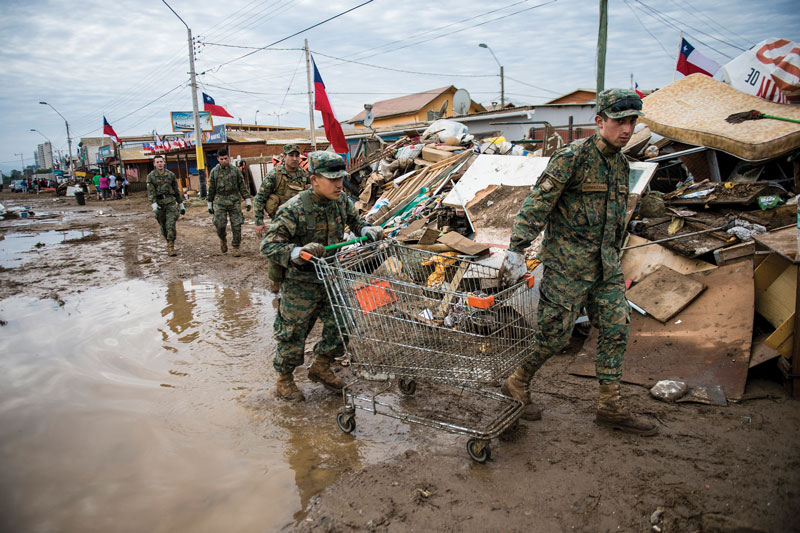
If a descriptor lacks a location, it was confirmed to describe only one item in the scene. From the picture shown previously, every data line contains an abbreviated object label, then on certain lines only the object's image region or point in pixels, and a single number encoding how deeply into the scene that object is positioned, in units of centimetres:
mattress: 530
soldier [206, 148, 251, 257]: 870
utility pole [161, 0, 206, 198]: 2103
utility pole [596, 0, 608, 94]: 961
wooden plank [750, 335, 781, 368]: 337
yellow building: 3559
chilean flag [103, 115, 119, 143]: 3566
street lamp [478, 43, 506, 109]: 3083
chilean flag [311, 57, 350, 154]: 1225
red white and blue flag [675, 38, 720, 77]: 1045
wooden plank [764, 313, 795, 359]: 323
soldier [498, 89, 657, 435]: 290
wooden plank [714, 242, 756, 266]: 440
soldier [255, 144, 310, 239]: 676
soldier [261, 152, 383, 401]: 344
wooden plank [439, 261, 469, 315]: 384
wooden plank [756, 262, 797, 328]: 362
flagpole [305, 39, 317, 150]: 2214
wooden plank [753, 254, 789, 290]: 387
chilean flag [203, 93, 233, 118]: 2268
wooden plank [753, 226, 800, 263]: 343
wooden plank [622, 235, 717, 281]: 468
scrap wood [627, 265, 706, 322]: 420
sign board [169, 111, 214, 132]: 2666
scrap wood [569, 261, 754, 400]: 352
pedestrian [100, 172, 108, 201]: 3151
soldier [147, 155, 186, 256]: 931
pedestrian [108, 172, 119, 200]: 3148
